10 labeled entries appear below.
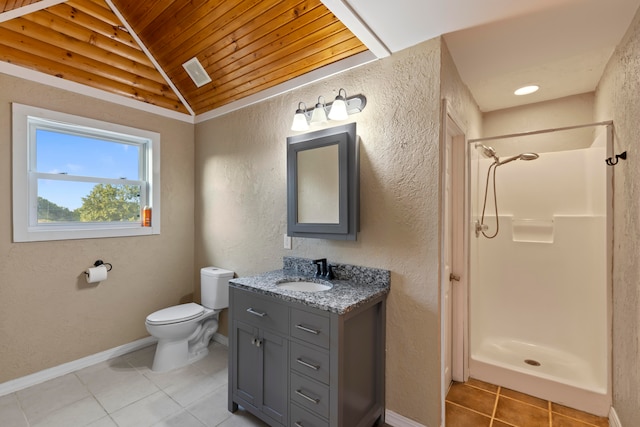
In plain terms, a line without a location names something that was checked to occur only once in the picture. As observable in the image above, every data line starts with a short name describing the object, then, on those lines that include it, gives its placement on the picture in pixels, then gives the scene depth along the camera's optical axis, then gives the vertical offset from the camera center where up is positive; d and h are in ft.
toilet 7.66 -3.04
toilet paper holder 8.20 -1.45
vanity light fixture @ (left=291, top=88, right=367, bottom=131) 6.09 +2.23
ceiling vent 8.39 +4.14
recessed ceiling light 7.59 +3.22
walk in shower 7.58 -1.44
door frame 7.14 -1.00
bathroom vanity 4.75 -2.50
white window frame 6.96 +0.90
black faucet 6.52 -1.27
